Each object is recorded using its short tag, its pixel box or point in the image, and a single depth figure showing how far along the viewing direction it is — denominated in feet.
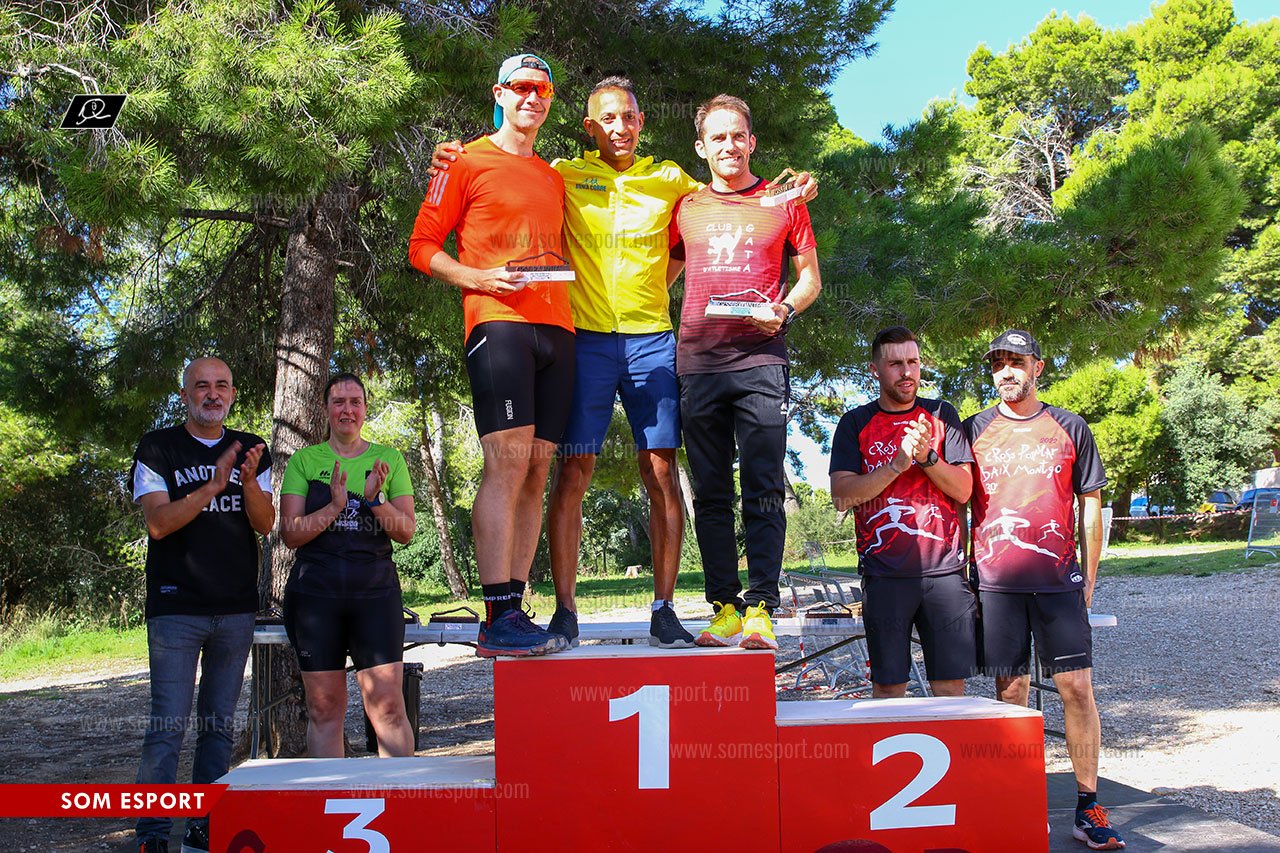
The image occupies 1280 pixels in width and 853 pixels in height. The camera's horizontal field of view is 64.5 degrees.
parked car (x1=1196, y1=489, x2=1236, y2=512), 79.36
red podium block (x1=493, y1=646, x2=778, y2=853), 10.11
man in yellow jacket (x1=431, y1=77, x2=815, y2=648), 12.29
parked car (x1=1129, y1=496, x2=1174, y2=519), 82.17
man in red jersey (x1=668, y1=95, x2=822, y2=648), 12.06
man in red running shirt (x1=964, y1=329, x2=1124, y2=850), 12.83
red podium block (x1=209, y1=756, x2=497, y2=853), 10.07
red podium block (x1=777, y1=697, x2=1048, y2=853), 10.14
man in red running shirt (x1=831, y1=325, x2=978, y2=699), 12.70
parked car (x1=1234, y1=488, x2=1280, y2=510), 73.68
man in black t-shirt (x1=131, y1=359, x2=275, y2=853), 12.82
